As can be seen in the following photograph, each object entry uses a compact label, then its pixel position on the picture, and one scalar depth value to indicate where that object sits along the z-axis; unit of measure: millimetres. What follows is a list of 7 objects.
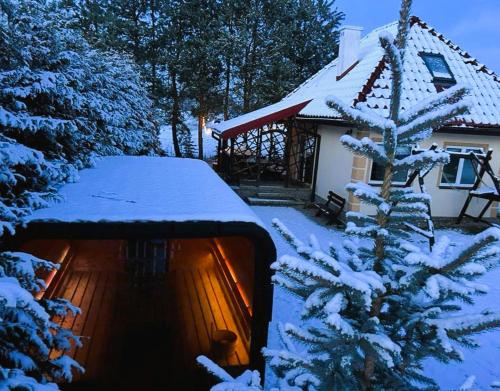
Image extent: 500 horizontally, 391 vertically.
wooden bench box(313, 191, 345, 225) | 12109
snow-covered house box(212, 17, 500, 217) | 11836
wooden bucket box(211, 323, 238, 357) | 5492
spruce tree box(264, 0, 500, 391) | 1741
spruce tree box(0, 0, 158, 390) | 2922
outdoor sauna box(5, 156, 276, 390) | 4035
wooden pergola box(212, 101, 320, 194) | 14430
